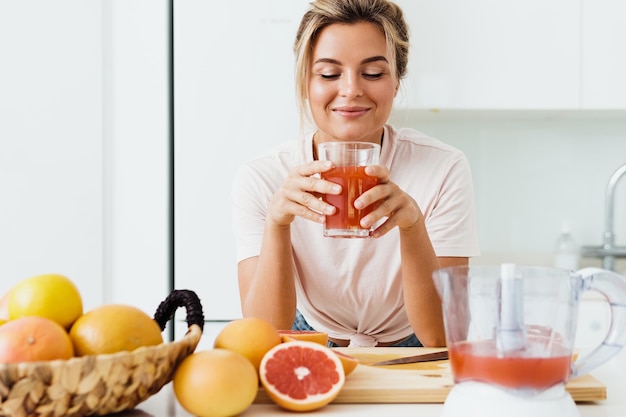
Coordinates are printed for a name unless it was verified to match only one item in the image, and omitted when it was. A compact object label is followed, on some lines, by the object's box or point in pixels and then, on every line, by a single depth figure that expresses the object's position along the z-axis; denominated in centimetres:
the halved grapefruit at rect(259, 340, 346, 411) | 90
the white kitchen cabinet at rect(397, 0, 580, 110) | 261
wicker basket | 73
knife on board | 109
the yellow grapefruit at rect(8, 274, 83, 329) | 84
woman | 162
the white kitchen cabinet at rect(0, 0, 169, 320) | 249
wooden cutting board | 95
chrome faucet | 284
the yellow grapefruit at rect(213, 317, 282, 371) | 94
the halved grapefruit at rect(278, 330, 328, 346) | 108
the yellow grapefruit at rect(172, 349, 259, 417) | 83
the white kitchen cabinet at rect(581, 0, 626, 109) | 262
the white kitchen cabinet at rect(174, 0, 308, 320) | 247
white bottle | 289
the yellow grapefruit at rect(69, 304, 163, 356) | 81
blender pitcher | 79
